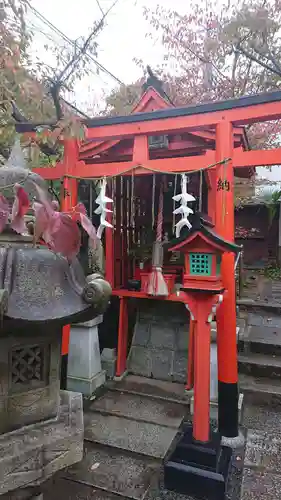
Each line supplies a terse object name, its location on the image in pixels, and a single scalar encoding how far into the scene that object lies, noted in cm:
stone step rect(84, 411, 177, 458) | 469
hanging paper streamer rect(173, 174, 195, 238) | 467
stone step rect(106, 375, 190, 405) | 616
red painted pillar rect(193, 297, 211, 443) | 410
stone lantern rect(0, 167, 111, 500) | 232
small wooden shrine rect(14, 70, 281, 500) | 455
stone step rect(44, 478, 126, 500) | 377
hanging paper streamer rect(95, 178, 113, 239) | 507
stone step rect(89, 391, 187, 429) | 545
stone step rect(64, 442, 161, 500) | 391
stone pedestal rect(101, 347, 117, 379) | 696
